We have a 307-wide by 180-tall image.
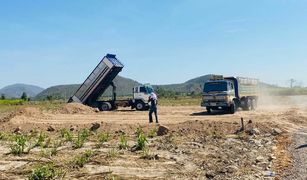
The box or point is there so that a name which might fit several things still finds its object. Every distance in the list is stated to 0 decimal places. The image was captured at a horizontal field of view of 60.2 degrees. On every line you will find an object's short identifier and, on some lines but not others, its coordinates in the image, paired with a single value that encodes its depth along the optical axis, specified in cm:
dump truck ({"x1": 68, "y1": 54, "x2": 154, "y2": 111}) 2120
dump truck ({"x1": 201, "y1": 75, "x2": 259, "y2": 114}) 1738
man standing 1376
